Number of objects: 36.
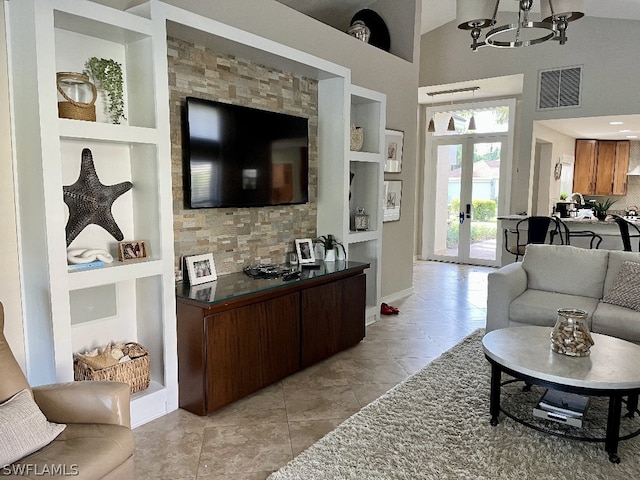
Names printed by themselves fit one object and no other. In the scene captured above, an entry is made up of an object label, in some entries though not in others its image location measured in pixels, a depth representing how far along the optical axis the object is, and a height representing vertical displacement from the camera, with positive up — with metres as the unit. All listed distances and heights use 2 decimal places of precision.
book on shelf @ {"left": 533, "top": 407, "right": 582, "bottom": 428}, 2.48 -1.19
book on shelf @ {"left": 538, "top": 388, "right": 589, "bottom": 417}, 2.54 -1.16
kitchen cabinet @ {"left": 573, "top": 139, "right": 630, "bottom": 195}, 9.07 +0.45
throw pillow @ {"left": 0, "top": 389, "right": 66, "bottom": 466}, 1.64 -0.87
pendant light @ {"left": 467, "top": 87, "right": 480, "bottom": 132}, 7.85 +1.11
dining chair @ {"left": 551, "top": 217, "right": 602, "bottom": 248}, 5.90 -0.55
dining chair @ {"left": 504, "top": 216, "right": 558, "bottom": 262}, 5.66 -0.54
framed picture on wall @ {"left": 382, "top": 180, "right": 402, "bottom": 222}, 5.45 -0.12
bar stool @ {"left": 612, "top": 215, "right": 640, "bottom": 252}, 5.20 -0.44
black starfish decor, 2.63 -0.08
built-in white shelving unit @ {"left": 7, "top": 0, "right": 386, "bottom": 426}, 2.29 +0.08
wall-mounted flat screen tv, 3.22 +0.23
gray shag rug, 2.27 -1.33
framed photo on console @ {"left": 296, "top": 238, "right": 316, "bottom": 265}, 4.15 -0.55
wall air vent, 6.67 +1.45
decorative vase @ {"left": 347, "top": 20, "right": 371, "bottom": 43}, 4.93 +1.62
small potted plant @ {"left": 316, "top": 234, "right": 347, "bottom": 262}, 4.24 -0.52
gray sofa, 3.45 -0.81
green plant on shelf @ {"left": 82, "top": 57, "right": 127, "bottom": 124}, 2.70 +0.61
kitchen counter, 5.89 -0.49
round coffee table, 2.30 -0.90
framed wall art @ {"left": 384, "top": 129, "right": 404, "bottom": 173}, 5.36 +0.44
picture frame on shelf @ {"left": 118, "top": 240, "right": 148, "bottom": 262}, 2.75 -0.37
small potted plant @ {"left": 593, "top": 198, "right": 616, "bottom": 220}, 6.58 -0.30
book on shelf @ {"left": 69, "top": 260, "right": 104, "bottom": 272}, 2.48 -0.42
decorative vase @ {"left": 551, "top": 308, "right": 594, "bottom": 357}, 2.58 -0.79
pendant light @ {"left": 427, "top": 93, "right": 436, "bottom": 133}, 7.88 +1.02
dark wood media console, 2.86 -0.95
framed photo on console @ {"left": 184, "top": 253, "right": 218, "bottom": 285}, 3.20 -0.56
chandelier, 3.19 +1.20
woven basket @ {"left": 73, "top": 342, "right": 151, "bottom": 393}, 2.59 -1.03
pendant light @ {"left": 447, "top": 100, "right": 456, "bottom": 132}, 7.72 +1.04
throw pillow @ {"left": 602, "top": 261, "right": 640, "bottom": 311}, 3.55 -0.73
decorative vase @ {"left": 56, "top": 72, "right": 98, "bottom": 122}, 2.47 +0.48
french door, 8.15 -0.16
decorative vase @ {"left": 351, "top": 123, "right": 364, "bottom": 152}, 4.53 +0.48
